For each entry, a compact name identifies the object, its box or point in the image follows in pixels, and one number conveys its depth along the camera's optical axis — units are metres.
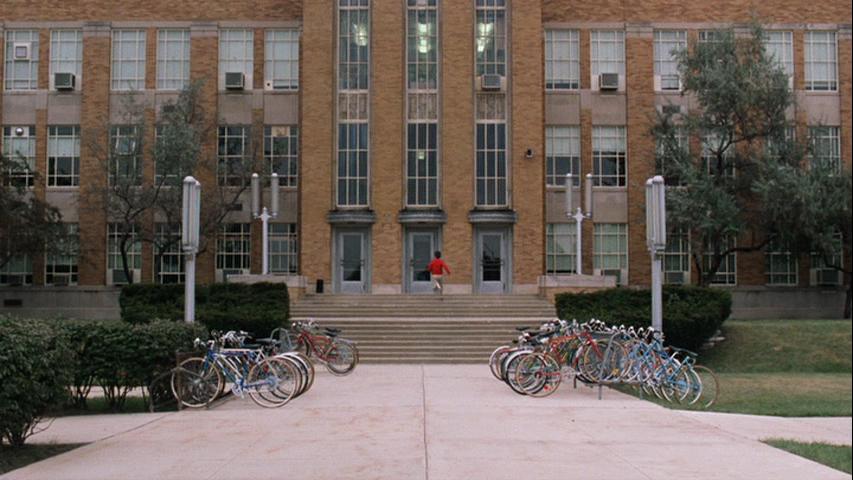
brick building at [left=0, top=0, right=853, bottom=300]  34.94
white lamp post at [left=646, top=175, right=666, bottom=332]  18.95
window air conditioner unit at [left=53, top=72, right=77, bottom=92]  37.00
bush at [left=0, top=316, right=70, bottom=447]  9.61
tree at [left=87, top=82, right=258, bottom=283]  33.66
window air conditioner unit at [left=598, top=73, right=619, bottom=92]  37.00
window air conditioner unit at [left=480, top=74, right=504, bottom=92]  35.00
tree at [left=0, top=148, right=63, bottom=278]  32.84
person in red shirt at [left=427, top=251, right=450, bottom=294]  31.72
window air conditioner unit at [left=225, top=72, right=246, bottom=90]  37.12
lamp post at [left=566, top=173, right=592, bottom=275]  33.16
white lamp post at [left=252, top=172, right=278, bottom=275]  32.59
